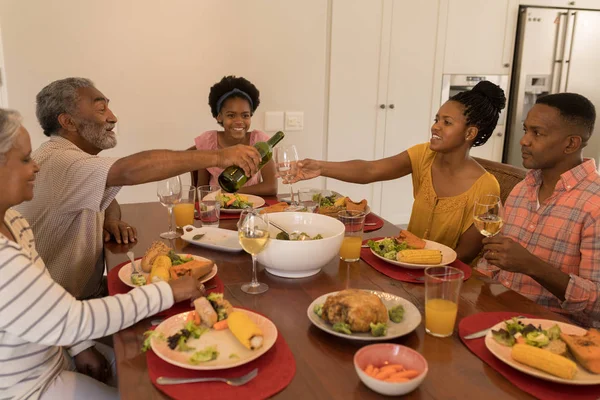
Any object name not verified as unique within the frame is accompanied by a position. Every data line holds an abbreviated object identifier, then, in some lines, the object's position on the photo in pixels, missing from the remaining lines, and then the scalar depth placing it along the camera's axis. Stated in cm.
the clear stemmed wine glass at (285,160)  189
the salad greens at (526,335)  104
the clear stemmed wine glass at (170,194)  181
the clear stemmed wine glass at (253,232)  132
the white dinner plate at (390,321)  108
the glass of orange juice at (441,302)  112
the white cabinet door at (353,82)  375
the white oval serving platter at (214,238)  165
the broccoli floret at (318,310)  117
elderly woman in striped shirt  102
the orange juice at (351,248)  157
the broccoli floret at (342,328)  109
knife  112
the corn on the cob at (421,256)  150
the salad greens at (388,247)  157
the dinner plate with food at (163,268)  134
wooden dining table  94
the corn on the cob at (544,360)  95
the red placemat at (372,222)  194
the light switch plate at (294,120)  374
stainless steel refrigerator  417
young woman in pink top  273
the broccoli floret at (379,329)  109
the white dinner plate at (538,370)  94
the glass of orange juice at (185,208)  189
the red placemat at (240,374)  92
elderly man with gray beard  160
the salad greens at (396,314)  116
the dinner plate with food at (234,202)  210
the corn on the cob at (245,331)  104
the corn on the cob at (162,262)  137
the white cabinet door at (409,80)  391
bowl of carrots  90
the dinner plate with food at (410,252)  151
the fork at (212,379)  94
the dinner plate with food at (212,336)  100
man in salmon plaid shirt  148
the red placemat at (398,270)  146
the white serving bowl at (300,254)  135
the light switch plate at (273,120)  368
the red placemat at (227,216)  207
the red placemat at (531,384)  93
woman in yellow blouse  202
